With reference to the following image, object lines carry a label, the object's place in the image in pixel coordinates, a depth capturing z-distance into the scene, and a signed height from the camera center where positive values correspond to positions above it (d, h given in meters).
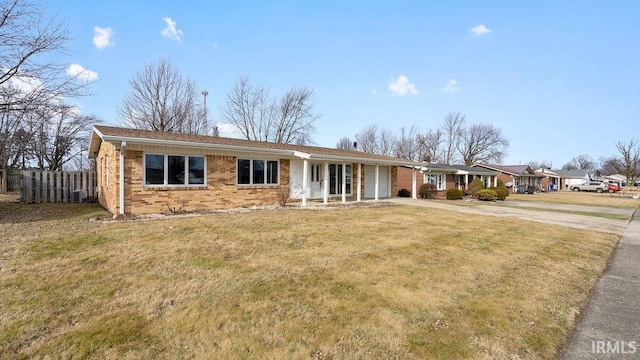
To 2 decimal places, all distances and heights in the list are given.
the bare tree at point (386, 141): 56.34 +6.91
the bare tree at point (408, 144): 56.16 +6.39
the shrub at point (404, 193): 23.73 -1.12
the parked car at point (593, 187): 50.14 -1.21
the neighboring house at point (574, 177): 65.62 +0.54
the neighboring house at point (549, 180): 50.81 -0.11
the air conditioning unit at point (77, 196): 15.09 -0.95
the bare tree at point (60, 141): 27.42 +3.32
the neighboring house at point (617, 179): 81.14 +0.23
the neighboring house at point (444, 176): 25.84 +0.29
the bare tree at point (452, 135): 57.39 +8.28
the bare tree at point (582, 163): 101.80 +5.76
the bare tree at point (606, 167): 101.09 +4.36
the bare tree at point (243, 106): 35.62 +8.50
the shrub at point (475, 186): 26.34 -0.61
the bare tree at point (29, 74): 10.49 +3.66
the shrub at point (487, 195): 23.94 -1.25
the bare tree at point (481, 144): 56.41 +6.49
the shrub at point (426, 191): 23.81 -0.96
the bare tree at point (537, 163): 102.14 +5.51
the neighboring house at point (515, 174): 39.75 +0.72
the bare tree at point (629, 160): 57.09 +3.69
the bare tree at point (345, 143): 57.72 +6.72
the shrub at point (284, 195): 14.52 -0.83
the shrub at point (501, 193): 24.42 -1.12
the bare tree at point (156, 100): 28.11 +7.25
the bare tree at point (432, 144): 56.78 +6.43
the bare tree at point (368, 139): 56.06 +7.28
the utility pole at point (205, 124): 32.34 +5.73
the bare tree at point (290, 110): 36.81 +8.22
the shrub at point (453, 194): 24.17 -1.20
